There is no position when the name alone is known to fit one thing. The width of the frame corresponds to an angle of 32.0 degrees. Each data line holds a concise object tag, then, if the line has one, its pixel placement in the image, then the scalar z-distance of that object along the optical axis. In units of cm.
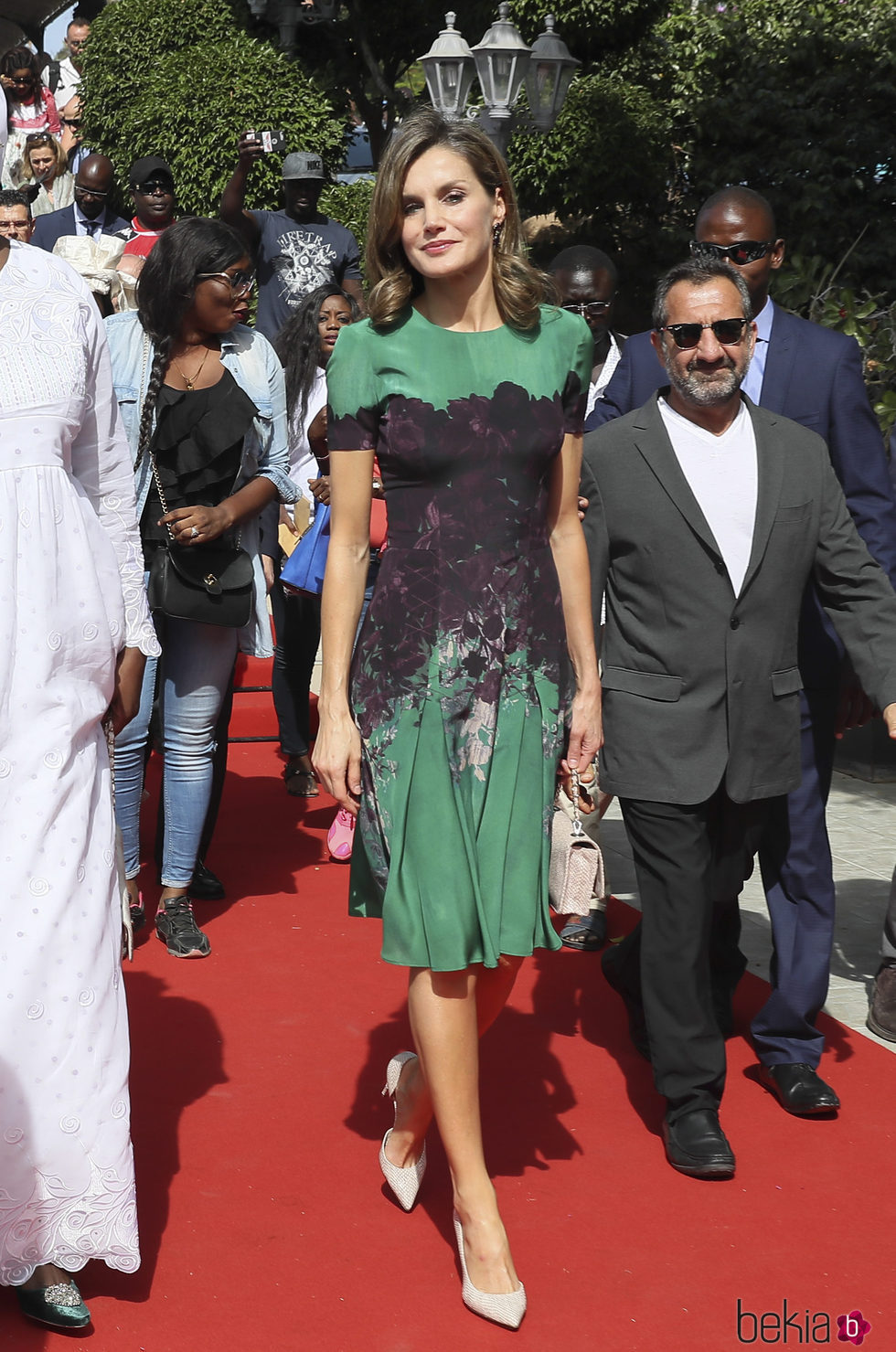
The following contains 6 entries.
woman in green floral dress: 325
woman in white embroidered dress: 304
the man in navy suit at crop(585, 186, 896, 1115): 422
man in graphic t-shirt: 904
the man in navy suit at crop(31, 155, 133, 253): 990
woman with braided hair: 526
